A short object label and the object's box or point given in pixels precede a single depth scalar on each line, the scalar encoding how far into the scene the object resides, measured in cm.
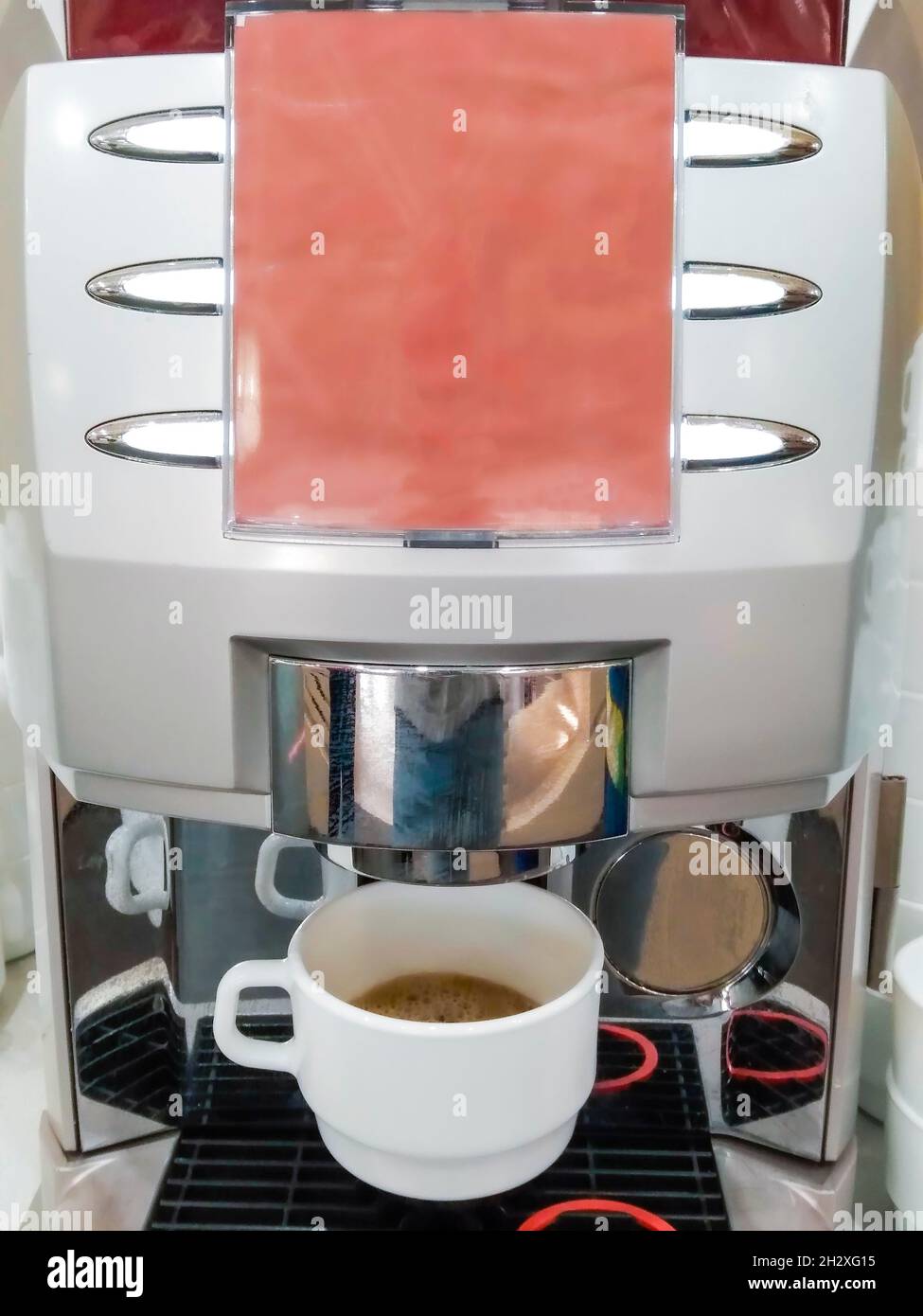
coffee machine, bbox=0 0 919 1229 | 29
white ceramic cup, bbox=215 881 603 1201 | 34
